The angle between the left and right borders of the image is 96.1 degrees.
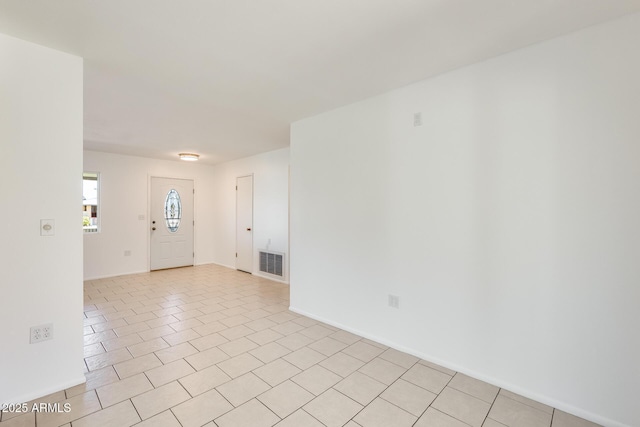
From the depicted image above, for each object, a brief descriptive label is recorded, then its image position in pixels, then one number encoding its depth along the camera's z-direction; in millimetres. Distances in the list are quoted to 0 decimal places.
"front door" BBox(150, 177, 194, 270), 6227
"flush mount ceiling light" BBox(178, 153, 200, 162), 5666
